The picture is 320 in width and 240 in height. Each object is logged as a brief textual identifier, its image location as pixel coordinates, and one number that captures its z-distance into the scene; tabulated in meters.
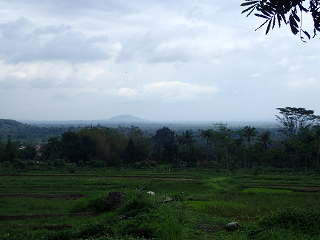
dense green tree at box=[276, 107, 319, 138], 46.88
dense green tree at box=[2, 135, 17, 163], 42.48
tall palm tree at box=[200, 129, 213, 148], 49.97
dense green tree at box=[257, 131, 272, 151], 43.59
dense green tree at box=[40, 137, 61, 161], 47.34
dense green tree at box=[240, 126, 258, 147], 37.94
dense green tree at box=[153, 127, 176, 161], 51.19
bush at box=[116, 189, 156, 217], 9.23
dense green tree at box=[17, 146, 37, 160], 45.71
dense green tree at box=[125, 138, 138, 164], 47.34
